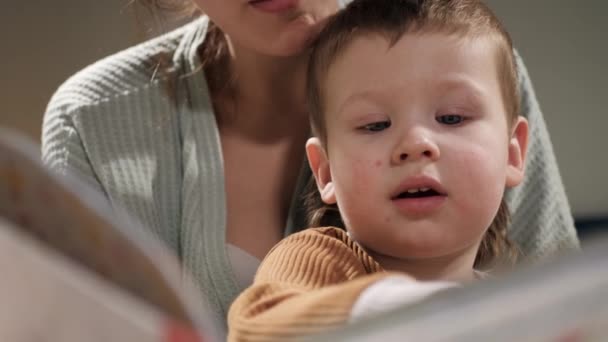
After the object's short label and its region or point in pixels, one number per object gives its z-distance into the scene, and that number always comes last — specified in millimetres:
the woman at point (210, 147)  1162
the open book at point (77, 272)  464
